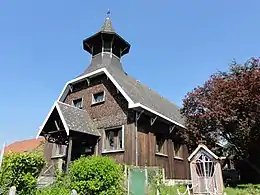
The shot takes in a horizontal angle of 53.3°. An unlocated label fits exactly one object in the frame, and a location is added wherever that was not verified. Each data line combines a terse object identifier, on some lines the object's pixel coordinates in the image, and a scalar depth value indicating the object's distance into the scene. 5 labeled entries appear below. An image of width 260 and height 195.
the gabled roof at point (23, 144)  40.38
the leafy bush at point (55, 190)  10.60
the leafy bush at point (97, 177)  10.23
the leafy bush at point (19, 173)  10.88
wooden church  13.77
